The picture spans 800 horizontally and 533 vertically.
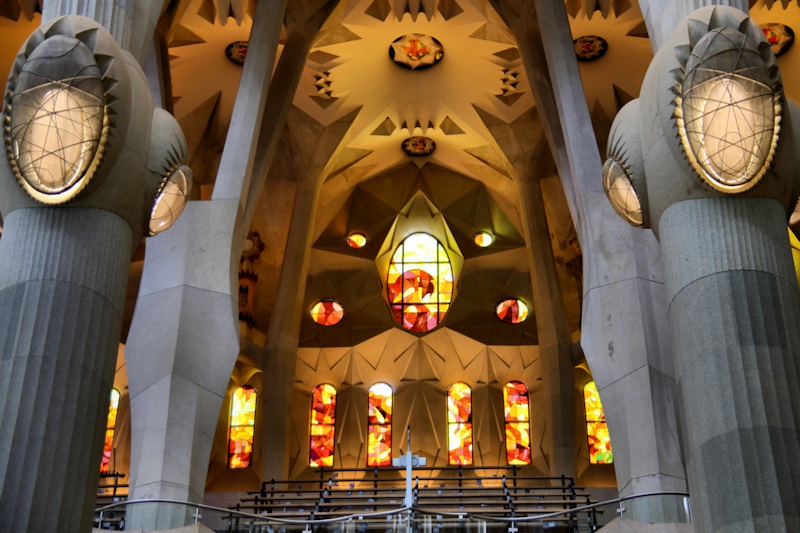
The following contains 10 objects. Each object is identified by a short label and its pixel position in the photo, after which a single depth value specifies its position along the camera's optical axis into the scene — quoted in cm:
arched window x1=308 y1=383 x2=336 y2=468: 2059
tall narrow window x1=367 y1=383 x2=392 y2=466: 2055
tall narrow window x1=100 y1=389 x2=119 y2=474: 1995
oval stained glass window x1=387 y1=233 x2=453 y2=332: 2236
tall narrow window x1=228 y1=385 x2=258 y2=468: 2036
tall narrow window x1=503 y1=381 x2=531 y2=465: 2050
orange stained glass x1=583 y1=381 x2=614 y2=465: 2016
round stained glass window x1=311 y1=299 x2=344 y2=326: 2209
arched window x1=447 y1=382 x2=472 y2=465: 2055
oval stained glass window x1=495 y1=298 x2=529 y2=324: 2197
